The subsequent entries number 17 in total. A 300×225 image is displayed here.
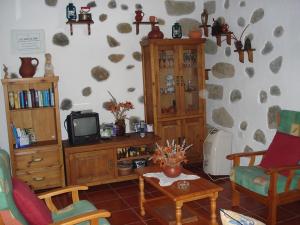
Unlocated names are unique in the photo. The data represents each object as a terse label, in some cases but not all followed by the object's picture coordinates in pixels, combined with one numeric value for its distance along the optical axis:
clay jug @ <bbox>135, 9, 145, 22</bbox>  4.62
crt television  4.21
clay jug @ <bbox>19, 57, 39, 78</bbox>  4.12
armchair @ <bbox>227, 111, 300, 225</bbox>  3.01
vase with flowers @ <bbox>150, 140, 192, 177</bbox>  3.06
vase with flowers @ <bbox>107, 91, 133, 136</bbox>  4.58
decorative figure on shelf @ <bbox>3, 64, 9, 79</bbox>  4.01
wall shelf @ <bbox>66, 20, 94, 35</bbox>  4.30
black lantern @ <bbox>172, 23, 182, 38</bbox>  4.77
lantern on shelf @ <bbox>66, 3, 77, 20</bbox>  4.29
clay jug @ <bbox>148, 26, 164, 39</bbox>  4.60
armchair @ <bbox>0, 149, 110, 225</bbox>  2.10
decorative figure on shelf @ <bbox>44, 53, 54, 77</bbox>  4.20
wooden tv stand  4.14
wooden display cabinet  4.61
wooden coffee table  2.74
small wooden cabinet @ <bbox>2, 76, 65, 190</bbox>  3.99
